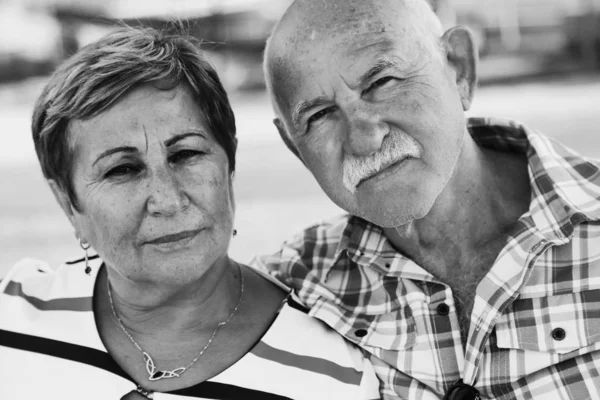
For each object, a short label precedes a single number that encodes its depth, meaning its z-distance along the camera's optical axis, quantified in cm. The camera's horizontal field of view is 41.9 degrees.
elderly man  205
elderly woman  213
